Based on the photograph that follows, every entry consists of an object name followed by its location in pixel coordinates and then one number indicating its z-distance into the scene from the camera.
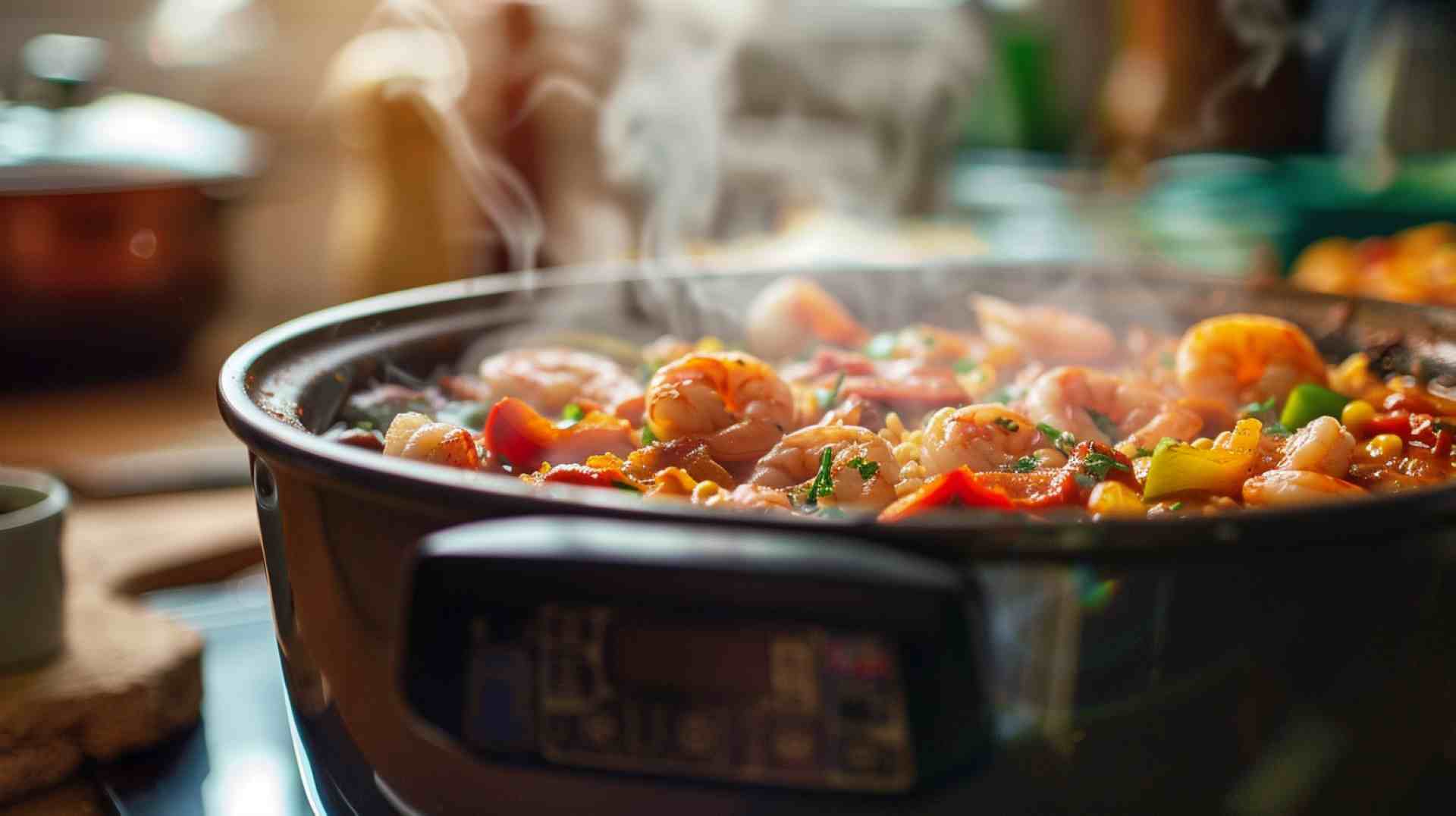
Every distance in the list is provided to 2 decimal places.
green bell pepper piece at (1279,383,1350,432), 0.79
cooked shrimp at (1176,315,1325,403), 0.81
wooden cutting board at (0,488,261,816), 0.74
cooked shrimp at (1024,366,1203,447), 0.77
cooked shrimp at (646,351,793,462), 0.75
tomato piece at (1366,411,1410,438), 0.77
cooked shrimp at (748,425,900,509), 0.71
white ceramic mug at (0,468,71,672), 0.77
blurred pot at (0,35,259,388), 1.48
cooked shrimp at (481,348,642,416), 0.81
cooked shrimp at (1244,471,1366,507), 0.69
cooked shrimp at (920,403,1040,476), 0.73
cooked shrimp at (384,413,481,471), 0.72
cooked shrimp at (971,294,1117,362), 0.88
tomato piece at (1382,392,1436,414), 0.79
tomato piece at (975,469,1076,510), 0.70
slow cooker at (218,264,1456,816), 0.61
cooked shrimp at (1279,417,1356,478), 0.72
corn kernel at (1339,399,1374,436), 0.77
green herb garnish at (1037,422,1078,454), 0.74
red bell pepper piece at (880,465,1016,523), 0.68
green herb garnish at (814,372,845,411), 0.81
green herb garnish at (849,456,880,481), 0.71
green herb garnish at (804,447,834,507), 0.71
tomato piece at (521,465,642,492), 0.71
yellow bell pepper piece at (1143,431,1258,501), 0.70
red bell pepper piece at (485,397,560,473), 0.75
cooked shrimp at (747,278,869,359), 0.89
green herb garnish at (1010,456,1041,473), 0.73
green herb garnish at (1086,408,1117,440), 0.78
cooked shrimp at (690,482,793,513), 0.69
